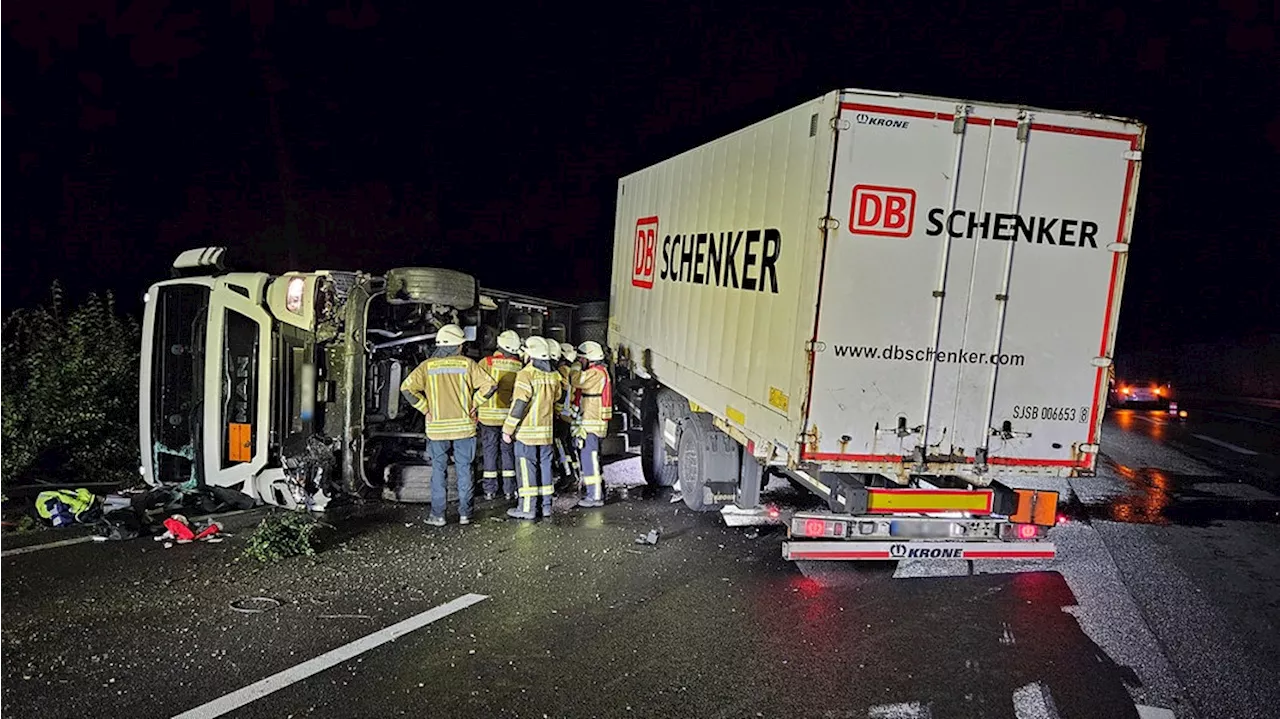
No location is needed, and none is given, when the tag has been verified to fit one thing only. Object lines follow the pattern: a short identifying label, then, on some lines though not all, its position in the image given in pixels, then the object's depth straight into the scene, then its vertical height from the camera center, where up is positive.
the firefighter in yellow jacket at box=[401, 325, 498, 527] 7.11 -1.35
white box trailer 4.95 -0.05
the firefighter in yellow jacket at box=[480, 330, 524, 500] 7.66 -1.48
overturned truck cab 7.19 -1.25
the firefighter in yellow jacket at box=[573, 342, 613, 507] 7.93 -1.53
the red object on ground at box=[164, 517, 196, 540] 6.40 -2.29
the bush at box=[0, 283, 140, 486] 8.23 -1.79
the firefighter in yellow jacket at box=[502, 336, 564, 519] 7.32 -1.52
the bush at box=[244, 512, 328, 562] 6.02 -2.23
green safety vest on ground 6.63 -2.23
